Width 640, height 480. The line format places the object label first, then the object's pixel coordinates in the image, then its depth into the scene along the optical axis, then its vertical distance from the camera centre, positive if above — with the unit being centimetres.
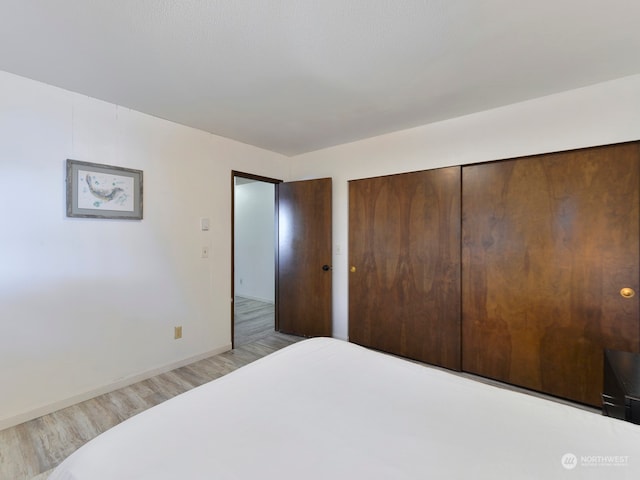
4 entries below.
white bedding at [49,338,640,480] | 80 -64
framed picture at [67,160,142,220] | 212 +40
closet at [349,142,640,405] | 198 -21
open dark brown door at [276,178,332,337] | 341 -21
